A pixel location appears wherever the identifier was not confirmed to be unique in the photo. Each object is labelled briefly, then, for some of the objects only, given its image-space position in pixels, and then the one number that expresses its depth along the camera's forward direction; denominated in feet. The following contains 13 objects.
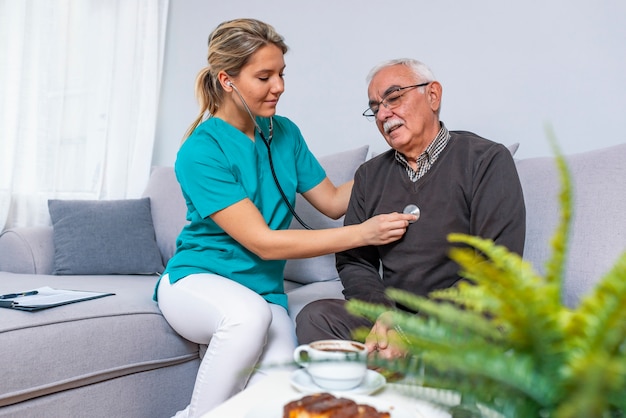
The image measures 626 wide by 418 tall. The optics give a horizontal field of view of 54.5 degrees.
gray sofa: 4.69
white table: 2.73
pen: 5.38
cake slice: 2.38
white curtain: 8.61
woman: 4.85
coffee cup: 3.00
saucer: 3.02
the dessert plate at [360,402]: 2.66
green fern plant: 1.23
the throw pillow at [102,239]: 7.63
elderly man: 4.80
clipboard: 5.04
